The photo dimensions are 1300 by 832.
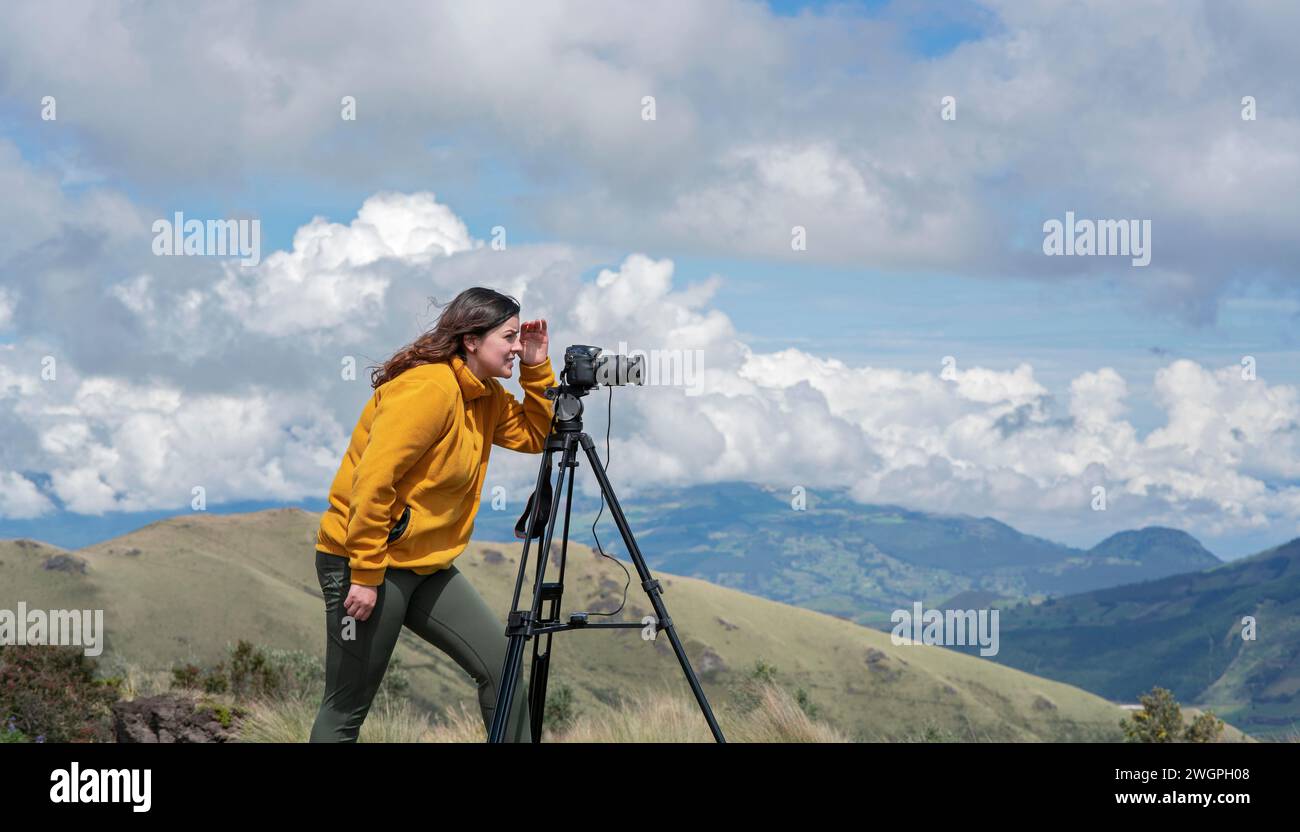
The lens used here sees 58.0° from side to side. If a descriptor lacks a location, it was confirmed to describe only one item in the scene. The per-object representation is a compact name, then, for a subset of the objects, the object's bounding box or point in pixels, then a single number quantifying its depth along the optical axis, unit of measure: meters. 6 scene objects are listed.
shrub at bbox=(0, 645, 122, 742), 8.84
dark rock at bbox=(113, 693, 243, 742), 7.73
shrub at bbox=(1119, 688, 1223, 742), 17.78
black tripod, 4.67
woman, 4.40
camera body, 4.96
